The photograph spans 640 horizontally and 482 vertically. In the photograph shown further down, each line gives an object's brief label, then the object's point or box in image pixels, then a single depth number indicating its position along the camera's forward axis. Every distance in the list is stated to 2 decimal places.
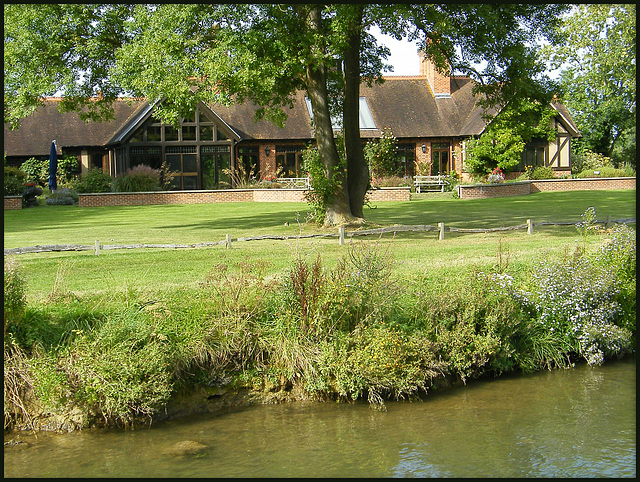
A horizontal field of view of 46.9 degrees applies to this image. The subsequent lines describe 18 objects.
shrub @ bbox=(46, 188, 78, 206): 31.02
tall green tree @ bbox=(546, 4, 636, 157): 44.50
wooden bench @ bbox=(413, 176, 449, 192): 35.91
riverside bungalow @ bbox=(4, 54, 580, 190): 36.81
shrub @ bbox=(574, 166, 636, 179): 38.44
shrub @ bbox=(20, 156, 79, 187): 35.78
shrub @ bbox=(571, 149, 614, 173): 42.06
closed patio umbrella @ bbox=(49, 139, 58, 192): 33.03
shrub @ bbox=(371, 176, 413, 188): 34.09
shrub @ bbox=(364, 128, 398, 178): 35.72
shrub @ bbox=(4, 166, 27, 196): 29.77
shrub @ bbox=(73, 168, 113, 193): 32.25
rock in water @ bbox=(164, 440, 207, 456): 8.25
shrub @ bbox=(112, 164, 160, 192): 32.22
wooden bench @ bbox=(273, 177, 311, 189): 34.28
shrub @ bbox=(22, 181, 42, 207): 29.91
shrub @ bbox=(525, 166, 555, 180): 37.78
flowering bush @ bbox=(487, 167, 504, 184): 35.28
